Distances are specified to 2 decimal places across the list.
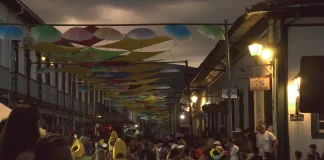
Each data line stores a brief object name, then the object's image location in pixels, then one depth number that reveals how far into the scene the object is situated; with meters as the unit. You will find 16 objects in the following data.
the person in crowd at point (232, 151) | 14.73
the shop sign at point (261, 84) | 16.97
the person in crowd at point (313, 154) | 15.50
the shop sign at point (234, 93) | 19.44
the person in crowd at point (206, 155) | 13.73
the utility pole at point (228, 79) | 14.98
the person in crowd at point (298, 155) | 15.49
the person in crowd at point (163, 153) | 18.88
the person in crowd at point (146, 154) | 12.02
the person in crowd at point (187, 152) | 13.07
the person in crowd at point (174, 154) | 11.01
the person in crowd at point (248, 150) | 14.13
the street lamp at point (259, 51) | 16.38
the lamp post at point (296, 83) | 15.20
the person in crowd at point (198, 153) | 16.74
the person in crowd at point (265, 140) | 15.48
